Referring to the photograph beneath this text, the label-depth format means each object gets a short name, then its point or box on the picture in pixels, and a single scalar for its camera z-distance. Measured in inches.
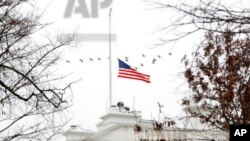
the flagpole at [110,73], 1535.7
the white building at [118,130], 1378.2
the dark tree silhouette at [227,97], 601.9
